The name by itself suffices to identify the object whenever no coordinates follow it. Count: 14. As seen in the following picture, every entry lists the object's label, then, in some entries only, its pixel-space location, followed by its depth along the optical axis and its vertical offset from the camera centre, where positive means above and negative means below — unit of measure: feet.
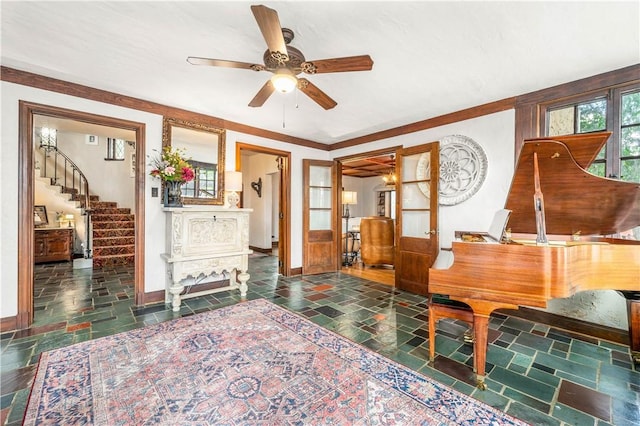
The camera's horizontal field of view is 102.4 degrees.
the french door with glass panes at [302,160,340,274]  16.46 -0.29
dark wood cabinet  17.72 -2.18
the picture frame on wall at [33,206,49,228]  18.97 -0.19
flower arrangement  10.94 +1.99
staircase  18.49 +0.10
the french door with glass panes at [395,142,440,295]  12.15 -0.12
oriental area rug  4.95 -3.91
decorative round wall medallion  11.04 +1.96
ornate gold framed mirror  11.81 +2.93
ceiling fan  6.23 +3.80
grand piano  5.37 -0.97
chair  17.84 -1.92
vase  11.24 +0.84
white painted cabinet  10.68 -1.49
